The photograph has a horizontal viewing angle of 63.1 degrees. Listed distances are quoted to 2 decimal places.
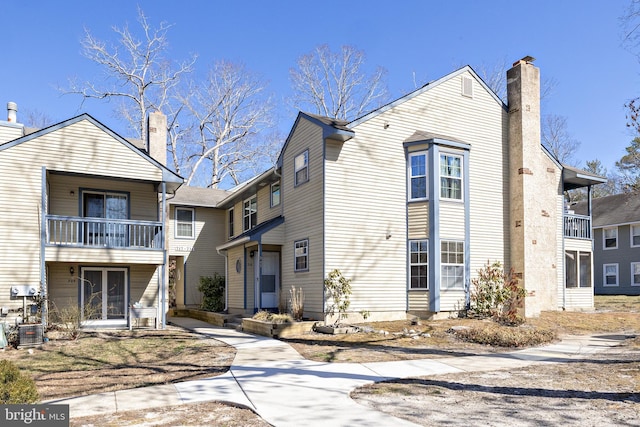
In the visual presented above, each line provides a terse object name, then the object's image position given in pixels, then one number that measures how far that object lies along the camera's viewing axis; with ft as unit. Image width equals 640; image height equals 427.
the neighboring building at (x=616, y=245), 106.93
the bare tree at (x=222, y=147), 134.31
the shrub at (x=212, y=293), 76.38
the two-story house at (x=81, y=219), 50.83
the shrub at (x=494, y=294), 55.01
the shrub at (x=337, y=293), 50.67
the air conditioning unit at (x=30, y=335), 44.39
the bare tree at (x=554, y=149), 137.33
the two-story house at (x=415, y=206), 53.11
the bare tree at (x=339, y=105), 127.24
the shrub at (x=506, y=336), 42.34
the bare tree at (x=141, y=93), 122.42
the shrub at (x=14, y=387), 17.56
